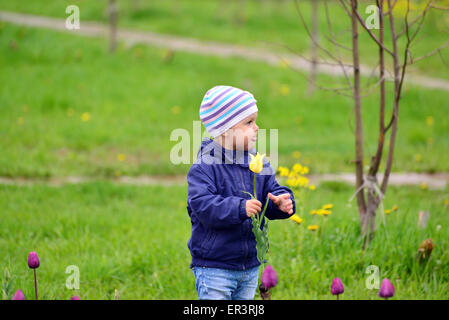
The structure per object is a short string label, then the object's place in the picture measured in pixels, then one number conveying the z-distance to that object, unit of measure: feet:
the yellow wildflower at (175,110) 51.75
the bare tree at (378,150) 22.57
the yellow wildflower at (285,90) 59.22
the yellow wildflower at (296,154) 42.52
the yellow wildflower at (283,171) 23.07
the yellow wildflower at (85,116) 48.24
